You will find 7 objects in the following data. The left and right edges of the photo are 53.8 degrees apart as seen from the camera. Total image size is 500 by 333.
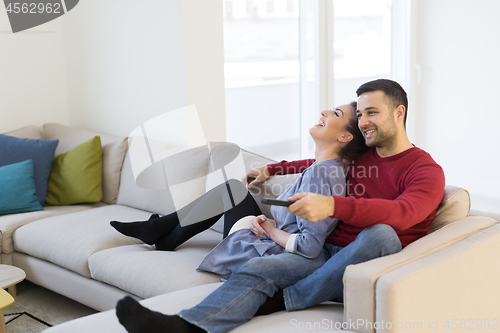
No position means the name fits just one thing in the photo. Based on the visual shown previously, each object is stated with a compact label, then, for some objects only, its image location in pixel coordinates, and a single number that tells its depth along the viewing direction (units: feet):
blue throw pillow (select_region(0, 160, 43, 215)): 9.27
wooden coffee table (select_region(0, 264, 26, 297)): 6.59
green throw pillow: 9.95
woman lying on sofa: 5.65
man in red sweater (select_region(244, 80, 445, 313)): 4.83
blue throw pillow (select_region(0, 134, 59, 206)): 9.91
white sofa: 4.49
